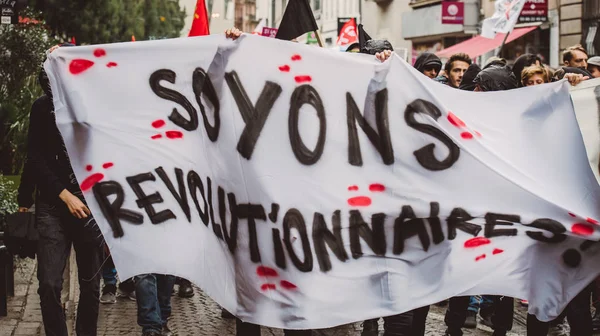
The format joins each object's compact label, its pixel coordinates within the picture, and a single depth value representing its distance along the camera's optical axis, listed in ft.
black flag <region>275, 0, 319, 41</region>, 21.16
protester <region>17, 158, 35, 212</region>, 20.21
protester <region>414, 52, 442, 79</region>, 27.53
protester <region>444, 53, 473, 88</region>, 29.04
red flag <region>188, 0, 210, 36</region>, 35.50
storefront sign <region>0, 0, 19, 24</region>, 40.16
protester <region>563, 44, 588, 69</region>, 30.04
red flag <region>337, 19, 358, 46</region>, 65.05
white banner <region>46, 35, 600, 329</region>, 18.08
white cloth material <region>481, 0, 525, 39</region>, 57.57
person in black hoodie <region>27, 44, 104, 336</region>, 19.42
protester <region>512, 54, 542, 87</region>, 26.20
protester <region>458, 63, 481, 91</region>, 27.53
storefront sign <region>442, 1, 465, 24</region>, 92.58
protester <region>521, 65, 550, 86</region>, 23.68
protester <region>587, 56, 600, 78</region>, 29.48
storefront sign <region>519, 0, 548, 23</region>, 73.77
